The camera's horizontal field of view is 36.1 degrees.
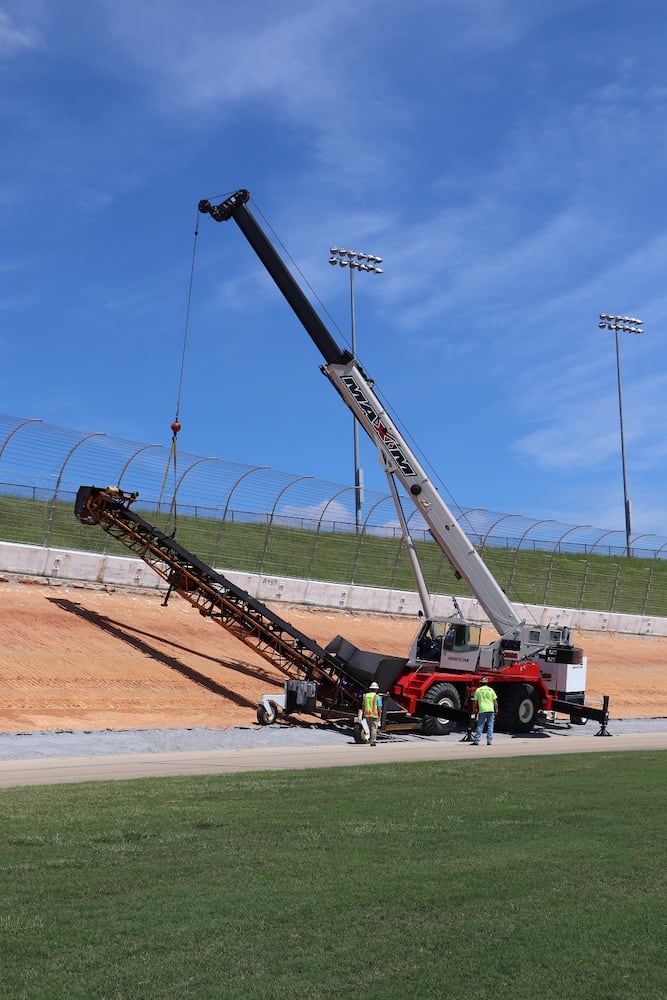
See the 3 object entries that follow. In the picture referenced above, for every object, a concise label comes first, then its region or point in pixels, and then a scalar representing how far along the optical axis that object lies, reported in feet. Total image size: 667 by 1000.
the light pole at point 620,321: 233.35
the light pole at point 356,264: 180.19
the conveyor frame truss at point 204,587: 83.56
